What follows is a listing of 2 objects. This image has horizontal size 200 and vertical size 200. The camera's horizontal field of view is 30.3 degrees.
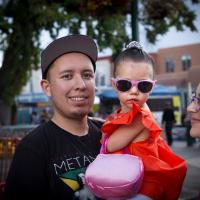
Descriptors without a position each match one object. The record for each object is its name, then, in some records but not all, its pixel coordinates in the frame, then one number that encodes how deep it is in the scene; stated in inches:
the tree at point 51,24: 237.7
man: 74.2
